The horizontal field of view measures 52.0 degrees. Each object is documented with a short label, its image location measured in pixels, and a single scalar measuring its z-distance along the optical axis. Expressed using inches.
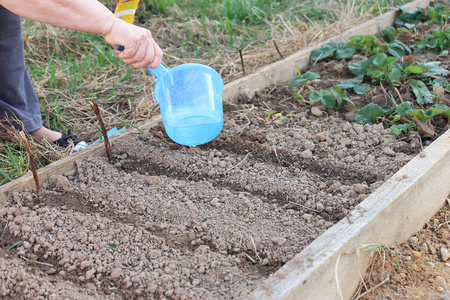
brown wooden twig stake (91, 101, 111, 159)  73.8
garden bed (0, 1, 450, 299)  51.9
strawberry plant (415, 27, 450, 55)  111.2
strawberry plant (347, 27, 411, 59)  105.3
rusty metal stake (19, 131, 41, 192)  63.3
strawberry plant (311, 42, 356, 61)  110.9
